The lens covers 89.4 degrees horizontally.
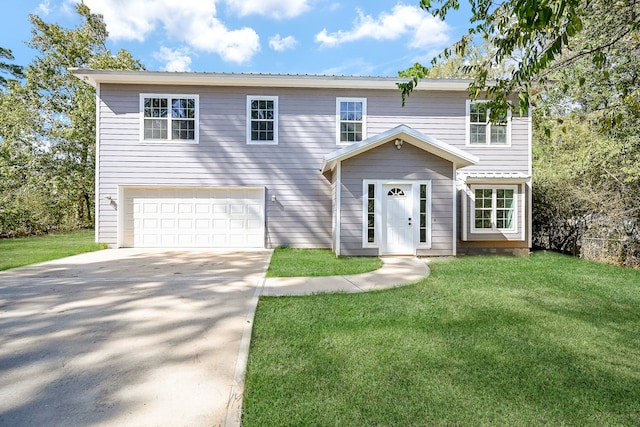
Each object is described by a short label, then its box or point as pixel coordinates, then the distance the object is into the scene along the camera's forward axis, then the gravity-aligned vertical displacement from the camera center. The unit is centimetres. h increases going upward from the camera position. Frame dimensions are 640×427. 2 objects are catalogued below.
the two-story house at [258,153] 969 +188
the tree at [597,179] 759 +96
